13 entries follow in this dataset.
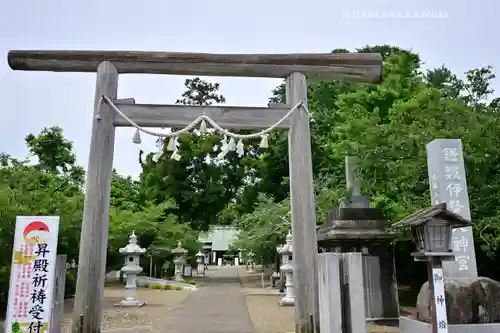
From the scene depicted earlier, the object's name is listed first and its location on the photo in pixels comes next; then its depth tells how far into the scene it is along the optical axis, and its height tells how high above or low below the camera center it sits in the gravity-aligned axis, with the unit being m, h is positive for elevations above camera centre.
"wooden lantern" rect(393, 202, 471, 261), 5.65 +0.24
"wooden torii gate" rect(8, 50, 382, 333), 6.12 +2.16
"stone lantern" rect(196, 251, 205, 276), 35.39 -1.44
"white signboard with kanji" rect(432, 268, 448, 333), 5.43 -0.68
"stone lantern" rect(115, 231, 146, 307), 13.87 -0.67
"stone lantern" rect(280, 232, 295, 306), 13.88 -0.65
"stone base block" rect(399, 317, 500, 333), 6.77 -1.28
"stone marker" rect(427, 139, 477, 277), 7.61 +1.10
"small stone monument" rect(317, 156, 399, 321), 8.79 +0.03
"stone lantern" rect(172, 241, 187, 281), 23.86 -0.49
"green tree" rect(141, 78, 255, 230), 25.08 +4.48
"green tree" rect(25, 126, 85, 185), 26.09 +6.30
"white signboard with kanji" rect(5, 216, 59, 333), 5.16 -0.29
